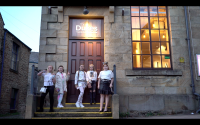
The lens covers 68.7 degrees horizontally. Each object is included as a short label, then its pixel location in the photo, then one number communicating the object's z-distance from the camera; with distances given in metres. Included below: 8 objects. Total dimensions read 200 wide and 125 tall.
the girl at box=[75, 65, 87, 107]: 5.40
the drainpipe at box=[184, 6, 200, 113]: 5.75
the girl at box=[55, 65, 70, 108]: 5.37
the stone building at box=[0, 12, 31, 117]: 9.65
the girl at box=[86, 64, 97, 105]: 5.55
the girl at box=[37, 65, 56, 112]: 5.00
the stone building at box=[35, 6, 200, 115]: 5.81
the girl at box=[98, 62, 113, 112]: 5.02
